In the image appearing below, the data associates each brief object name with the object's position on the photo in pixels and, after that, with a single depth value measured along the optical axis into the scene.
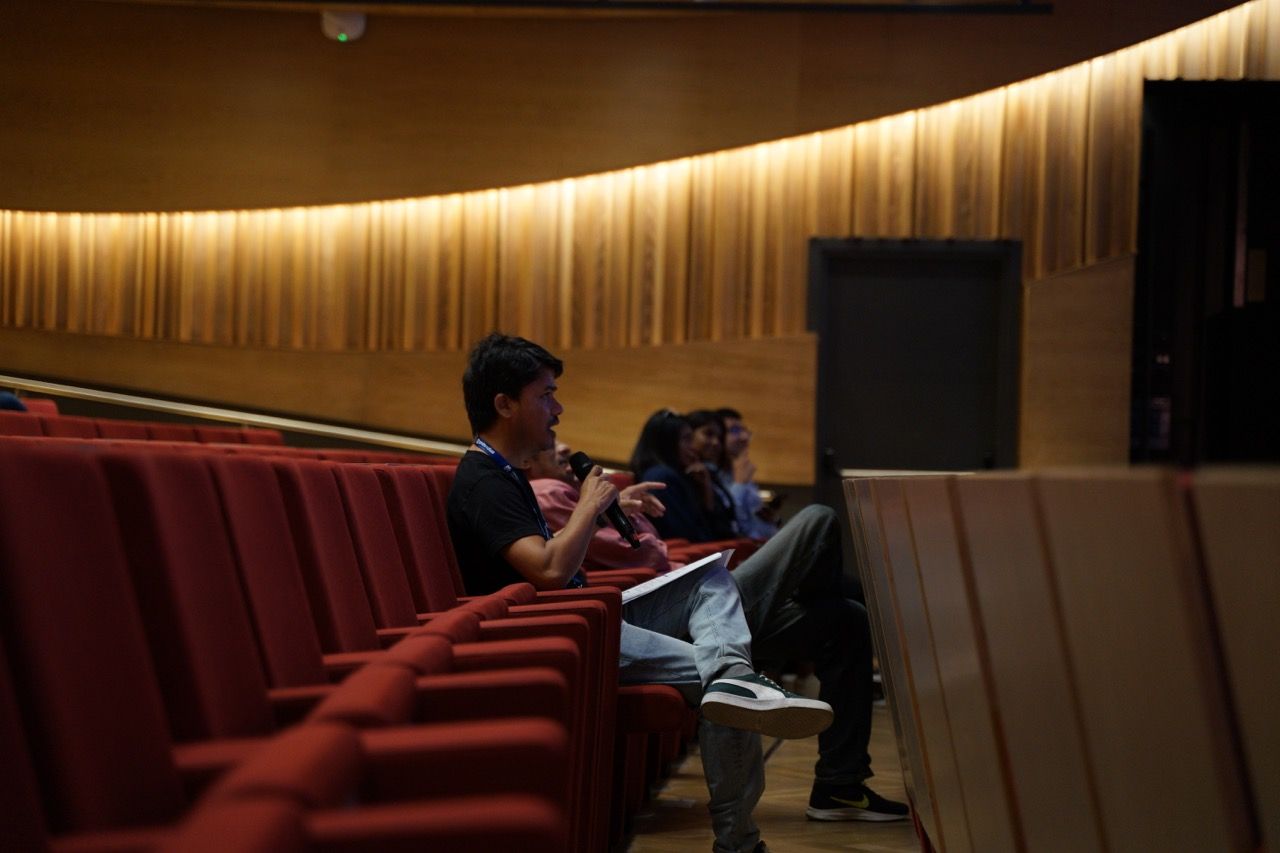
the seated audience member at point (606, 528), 6.06
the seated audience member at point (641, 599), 5.09
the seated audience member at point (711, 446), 8.34
